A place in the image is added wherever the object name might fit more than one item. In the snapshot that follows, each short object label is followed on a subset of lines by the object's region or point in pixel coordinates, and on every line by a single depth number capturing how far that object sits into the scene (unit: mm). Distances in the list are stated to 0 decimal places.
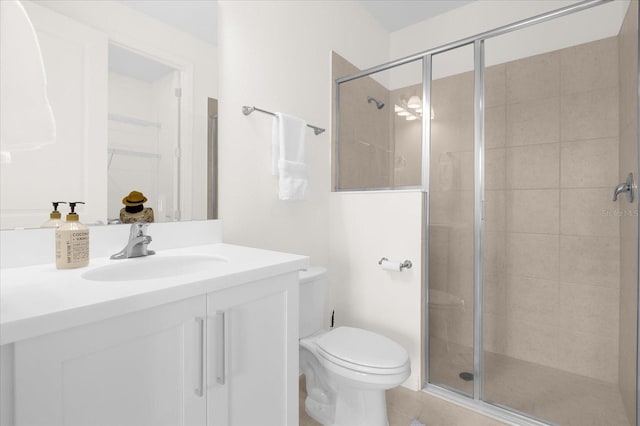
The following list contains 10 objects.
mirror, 995
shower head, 2004
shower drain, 1691
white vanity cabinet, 592
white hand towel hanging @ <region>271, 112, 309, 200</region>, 1683
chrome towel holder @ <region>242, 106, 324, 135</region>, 1563
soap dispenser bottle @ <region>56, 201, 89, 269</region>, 902
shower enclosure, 1571
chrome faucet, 1086
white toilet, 1284
